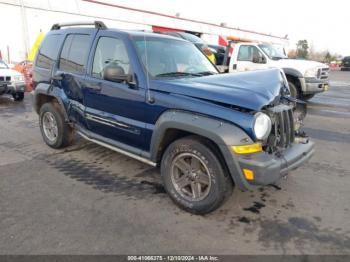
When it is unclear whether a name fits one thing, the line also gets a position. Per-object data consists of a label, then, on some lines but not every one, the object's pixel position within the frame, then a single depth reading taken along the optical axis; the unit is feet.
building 63.05
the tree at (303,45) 252.42
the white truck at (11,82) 32.22
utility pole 64.57
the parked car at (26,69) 38.14
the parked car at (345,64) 120.37
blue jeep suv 9.86
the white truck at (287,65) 31.48
